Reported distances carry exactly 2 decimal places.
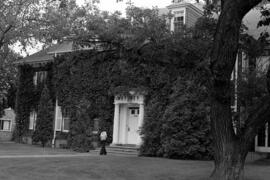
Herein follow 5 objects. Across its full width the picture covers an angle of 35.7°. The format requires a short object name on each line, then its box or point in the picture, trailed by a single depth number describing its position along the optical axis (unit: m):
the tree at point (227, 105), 9.83
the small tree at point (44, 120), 28.30
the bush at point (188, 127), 20.19
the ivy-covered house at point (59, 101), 24.52
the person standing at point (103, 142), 22.20
